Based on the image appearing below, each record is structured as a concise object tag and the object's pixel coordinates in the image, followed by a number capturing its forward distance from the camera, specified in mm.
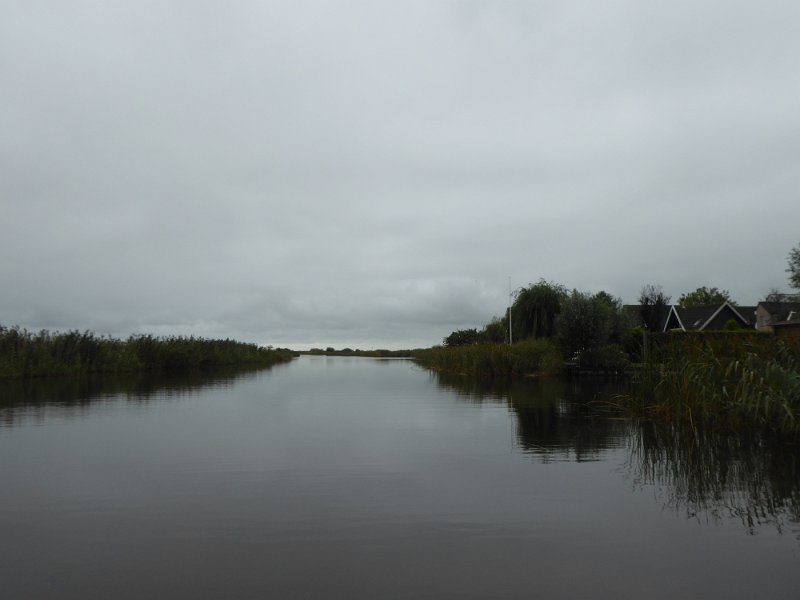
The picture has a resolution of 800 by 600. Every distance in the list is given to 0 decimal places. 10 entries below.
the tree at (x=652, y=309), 55812
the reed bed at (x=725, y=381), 9914
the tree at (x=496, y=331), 53562
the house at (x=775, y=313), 53781
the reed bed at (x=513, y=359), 31906
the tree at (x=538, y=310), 38406
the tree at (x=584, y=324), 34031
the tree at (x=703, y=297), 93400
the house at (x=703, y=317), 53522
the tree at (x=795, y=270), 47094
